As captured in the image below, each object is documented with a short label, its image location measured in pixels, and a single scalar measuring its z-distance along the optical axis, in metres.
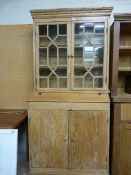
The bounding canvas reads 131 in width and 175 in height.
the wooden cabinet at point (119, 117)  1.43
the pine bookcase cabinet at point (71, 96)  1.45
